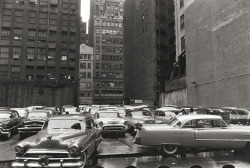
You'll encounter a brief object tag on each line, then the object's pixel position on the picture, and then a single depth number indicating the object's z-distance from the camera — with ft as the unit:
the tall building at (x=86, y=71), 311.91
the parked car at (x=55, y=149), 21.15
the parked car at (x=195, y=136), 31.01
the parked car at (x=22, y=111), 73.31
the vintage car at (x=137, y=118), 46.92
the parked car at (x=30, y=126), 44.73
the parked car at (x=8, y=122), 45.97
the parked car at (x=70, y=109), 79.98
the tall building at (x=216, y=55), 82.99
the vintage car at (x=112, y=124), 46.75
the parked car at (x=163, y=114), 50.28
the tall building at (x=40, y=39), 215.92
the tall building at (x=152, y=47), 192.65
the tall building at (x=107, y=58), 317.42
